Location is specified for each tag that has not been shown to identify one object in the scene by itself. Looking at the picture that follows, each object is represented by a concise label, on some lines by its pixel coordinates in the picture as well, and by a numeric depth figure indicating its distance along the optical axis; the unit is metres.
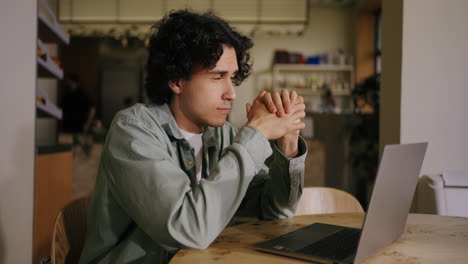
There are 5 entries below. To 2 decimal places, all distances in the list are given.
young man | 0.87
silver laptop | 0.71
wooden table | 0.82
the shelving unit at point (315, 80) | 6.81
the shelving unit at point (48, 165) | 2.13
